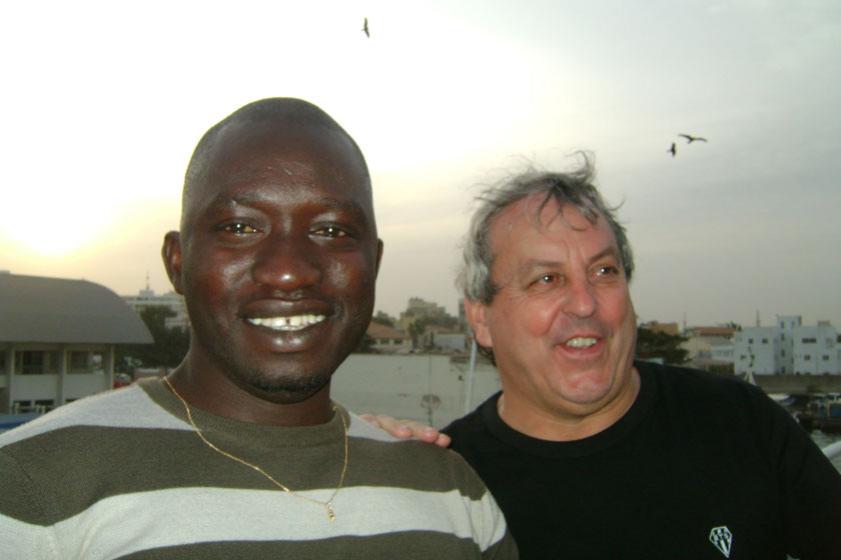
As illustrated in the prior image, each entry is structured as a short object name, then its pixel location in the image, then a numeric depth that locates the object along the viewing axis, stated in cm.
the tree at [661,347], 3775
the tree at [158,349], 5066
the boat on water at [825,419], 3400
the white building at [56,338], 2900
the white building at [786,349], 5569
